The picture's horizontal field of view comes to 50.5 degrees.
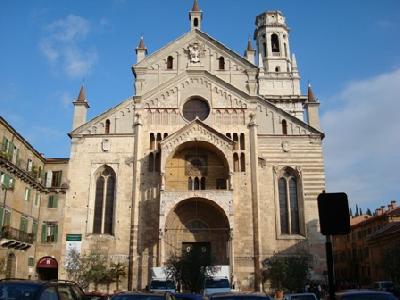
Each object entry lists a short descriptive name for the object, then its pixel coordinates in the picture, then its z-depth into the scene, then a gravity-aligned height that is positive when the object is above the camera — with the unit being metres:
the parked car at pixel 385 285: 33.62 -1.40
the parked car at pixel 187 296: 15.22 -1.03
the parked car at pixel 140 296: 8.33 -0.55
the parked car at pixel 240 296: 7.74 -0.52
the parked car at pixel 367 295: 8.43 -0.55
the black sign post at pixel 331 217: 5.46 +0.63
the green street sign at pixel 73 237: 29.95 +2.07
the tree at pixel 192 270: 24.77 -0.16
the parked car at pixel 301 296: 17.56 -1.16
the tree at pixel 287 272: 26.59 -0.31
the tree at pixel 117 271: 28.53 -0.24
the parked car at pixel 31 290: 7.43 -0.39
